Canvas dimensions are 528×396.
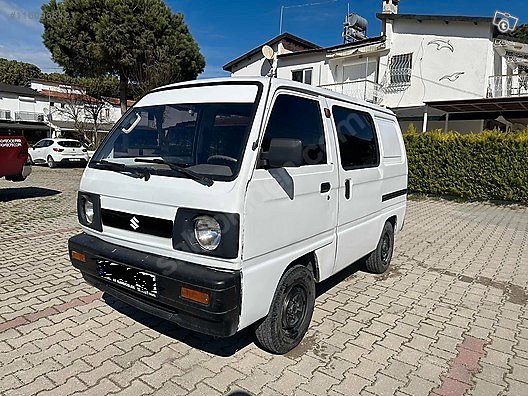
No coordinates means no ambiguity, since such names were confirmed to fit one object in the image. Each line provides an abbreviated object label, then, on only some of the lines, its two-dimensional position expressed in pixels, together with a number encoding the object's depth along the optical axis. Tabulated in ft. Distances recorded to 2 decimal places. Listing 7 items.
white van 7.74
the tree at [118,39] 63.98
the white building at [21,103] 132.05
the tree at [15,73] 161.48
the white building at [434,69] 52.42
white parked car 61.21
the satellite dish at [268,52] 32.27
